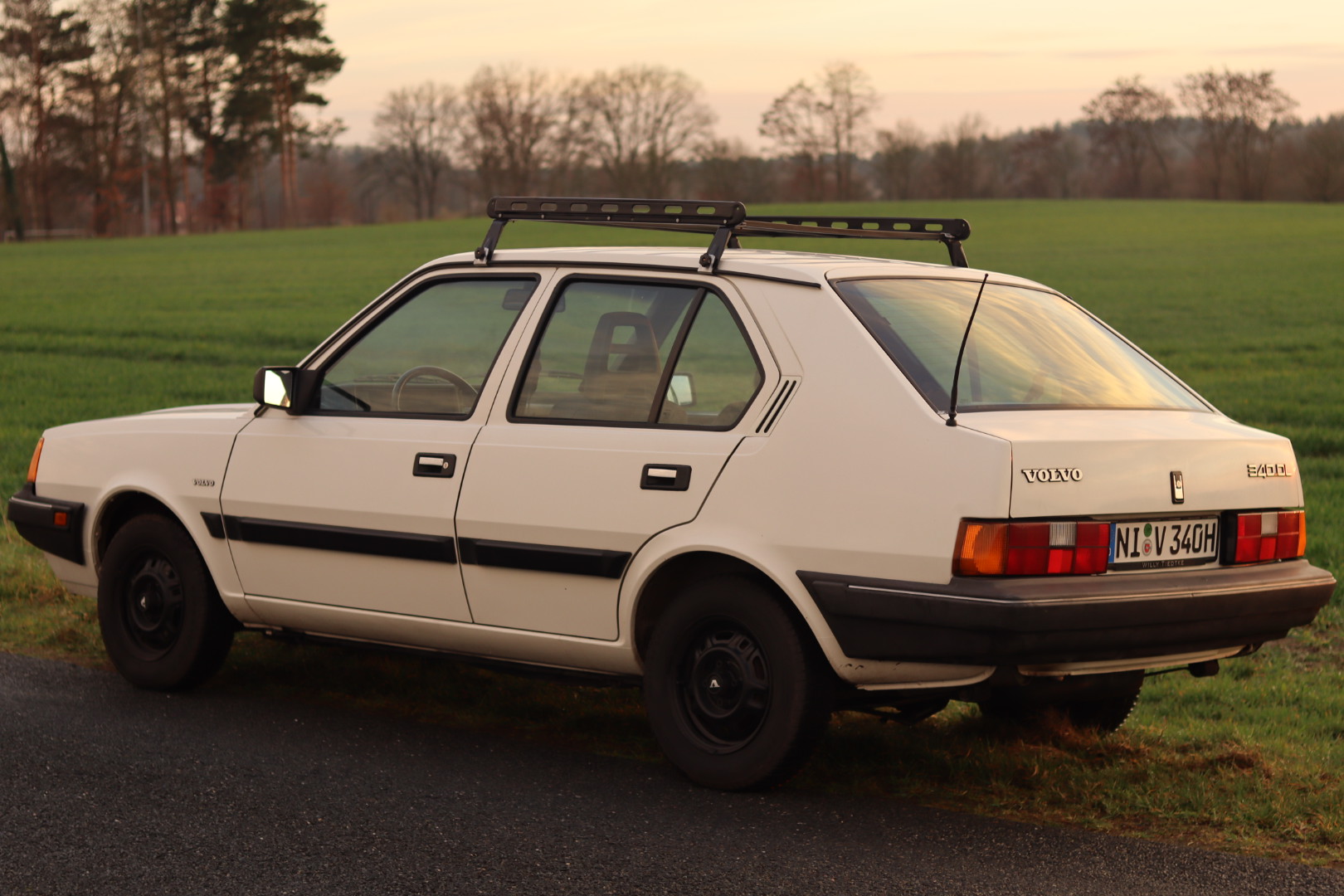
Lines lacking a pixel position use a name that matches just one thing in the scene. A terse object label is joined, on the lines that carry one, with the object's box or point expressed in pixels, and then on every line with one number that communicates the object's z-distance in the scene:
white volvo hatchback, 4.43
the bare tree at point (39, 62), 78.50
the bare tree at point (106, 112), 80.44
